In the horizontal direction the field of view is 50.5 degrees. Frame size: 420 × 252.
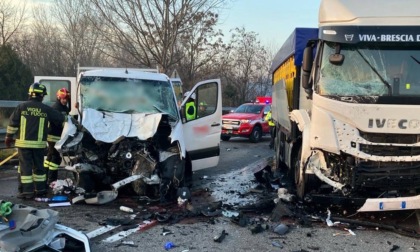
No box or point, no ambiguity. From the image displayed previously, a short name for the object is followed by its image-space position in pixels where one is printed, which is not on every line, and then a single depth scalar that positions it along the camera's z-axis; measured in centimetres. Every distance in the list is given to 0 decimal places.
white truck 548
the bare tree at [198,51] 2284
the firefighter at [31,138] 698
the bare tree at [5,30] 3672
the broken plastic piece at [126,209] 645
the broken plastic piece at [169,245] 499
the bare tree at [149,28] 2005
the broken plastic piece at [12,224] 412
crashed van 685
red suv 1798
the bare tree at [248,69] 3753
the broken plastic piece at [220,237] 528
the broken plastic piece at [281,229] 559
